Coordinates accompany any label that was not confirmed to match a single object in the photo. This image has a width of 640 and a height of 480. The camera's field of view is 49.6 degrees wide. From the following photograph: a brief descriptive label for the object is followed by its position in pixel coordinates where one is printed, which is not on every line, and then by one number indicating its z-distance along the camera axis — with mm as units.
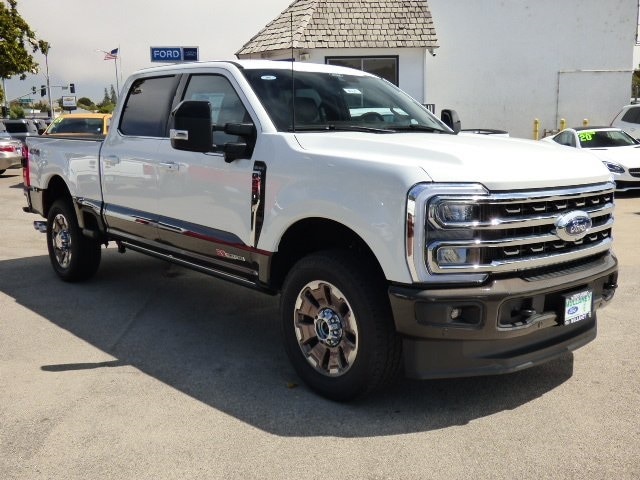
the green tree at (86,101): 128450
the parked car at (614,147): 13375
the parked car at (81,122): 15523
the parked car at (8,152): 19328
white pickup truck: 3520
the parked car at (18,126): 26672
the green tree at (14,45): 33875
